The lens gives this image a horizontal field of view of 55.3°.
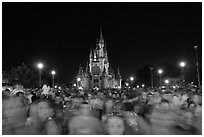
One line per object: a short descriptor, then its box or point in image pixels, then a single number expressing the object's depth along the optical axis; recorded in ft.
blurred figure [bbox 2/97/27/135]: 12.05
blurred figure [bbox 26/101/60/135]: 11.61
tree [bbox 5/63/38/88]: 137.63
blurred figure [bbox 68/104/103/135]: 10.52
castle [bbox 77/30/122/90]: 287.82
